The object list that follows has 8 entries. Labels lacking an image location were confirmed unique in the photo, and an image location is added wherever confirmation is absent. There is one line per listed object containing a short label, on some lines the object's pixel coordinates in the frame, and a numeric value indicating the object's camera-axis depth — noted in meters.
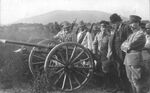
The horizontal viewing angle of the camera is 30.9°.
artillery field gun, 6.93
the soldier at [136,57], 5.49
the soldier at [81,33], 9.55
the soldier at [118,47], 6.65
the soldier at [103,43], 7.26
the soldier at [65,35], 9.52
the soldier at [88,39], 8.40
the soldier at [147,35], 6.38
